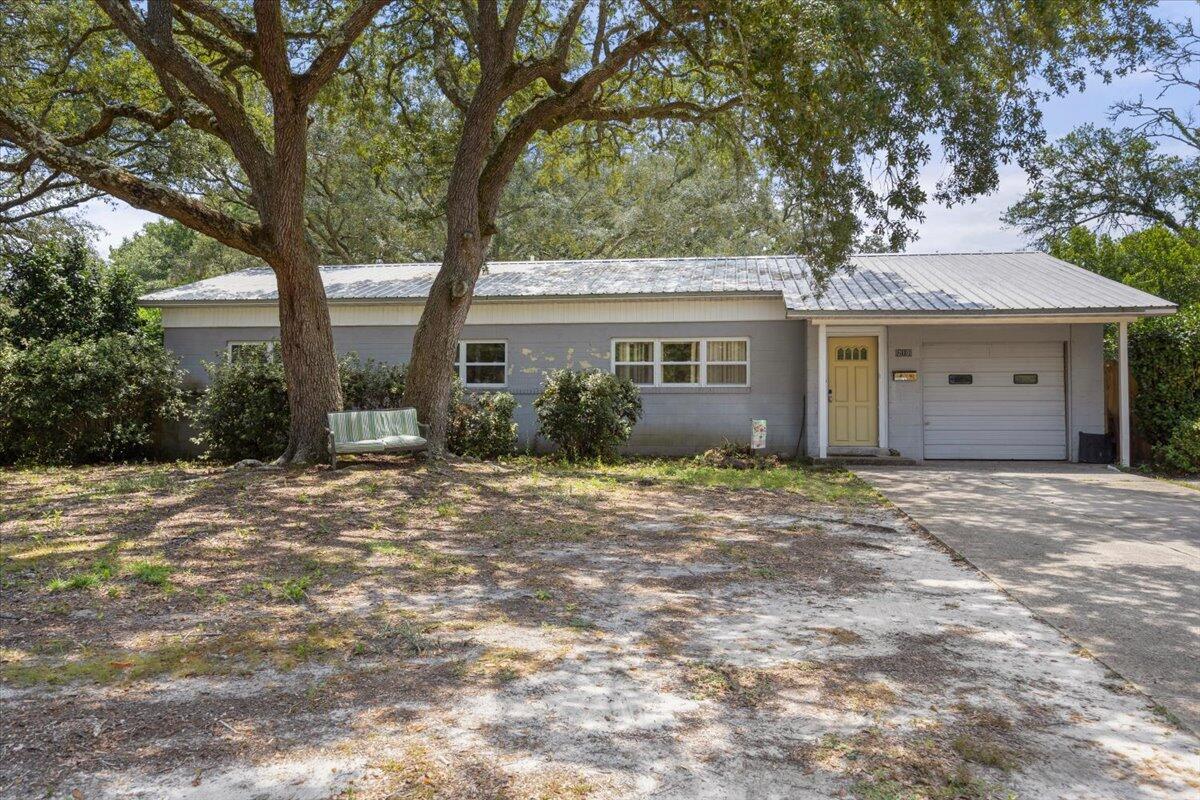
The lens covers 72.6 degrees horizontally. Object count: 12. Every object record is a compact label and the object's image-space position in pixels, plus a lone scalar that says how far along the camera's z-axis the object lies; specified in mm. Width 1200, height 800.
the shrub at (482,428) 14234
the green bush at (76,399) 14320
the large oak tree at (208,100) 10562
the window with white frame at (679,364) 16016
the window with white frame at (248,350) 14594
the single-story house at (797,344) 14656
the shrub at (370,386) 14406
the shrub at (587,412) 14055
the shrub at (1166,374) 13383
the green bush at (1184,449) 12656
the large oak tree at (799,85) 9109
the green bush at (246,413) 13773
